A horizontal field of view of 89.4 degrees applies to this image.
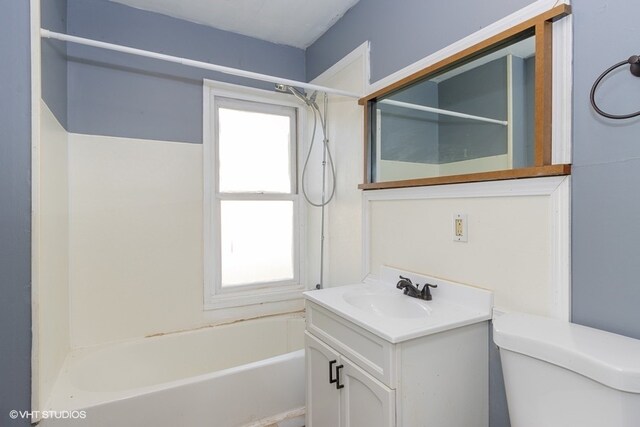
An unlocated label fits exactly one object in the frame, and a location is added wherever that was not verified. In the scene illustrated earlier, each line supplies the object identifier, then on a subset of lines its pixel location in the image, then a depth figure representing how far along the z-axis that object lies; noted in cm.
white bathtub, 142
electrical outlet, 130
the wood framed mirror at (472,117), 106
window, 227
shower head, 231
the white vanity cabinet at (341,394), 109
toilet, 73
